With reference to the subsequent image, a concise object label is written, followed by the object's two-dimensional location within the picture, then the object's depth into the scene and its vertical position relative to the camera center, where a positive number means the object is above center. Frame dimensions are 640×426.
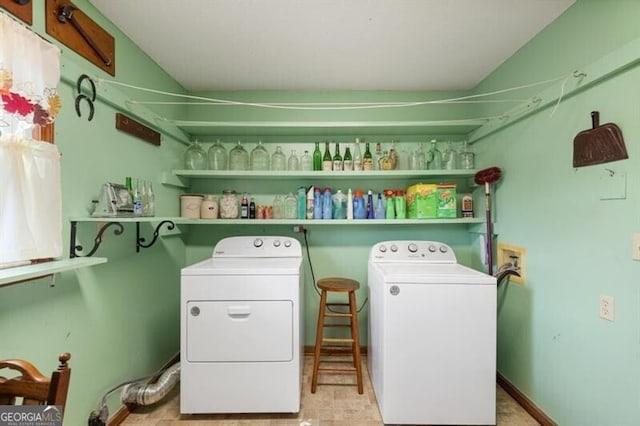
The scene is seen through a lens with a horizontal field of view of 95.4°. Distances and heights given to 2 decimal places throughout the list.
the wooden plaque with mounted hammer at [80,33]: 1.32 +0.88
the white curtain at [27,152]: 1.05 +0.23
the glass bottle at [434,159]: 2.45 +0.43
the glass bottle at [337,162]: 2.39 +0.39
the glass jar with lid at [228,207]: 2.43 +0.02
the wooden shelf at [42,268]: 0.94 -0.21
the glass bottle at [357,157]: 2.41 +0.45
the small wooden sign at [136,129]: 1.72 +0.52
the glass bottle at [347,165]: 2.40 +0.37
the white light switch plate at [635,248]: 1.21 -0.16
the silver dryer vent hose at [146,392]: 1.74 -1.11
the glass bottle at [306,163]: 2.50 +0.40
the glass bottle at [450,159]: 2.44 +0.43
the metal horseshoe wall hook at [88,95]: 1.42 +0.58
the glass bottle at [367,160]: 2.40 +0.41
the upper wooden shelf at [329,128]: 2.23 +0.66
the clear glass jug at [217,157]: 2.47 +0.45
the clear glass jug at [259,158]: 2.49 +0.45
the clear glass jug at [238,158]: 2.48 +0.44
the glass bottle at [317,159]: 2.48 +0.43
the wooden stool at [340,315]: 2.02 -0.81
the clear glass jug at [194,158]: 2.45 +0.44
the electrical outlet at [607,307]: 1.32 -0.45
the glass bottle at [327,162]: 2.39 +0.39
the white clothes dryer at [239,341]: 1.71 -0.77
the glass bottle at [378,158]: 2.47 +0.45
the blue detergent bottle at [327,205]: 2.40 +0.04
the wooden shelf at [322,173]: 2.29 +0.29
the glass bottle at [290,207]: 2.51 +0.02
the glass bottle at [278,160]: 2.48 +0.42
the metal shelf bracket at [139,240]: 1.88 -0.20
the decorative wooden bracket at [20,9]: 1.11 +0.80
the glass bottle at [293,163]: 2.47 +0.40
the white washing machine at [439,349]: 1.65 -0.79
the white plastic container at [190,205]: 2.38 +0.04
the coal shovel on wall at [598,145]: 1.29 +0.30
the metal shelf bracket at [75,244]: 1.39 -0.16
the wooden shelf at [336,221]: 2.29 -0.09
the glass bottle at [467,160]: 2.44 +0.42
